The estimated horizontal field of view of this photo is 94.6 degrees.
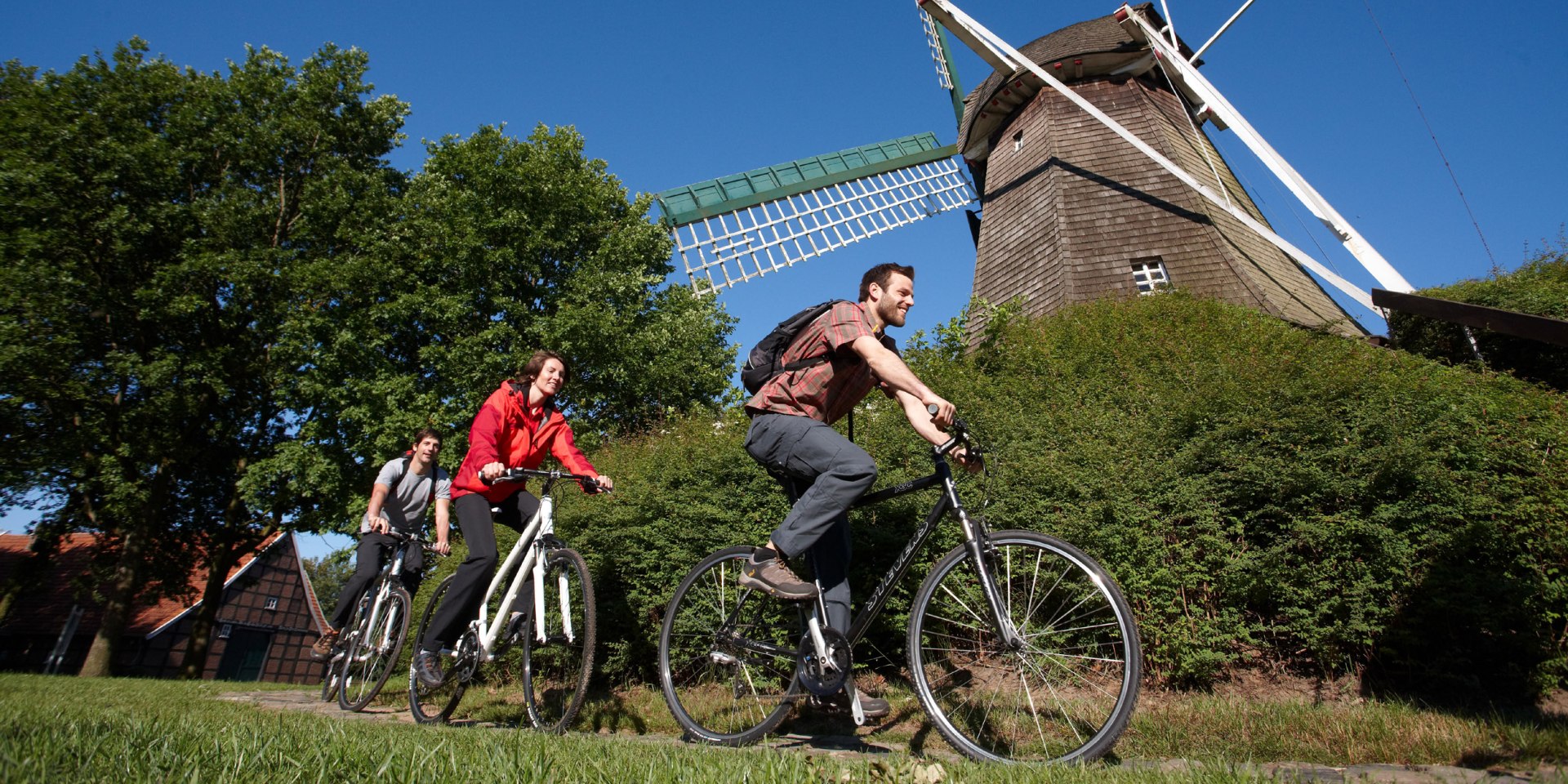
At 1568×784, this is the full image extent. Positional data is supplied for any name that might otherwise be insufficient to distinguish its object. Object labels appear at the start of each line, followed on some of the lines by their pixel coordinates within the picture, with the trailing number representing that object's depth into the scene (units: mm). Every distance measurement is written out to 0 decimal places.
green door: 35531
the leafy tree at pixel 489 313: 13570
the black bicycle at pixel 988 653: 2617
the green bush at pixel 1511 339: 9039
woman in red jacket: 4066
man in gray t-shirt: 5594
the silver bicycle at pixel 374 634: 5316
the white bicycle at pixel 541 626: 3682
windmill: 12586
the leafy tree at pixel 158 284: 13578
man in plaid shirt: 3037
